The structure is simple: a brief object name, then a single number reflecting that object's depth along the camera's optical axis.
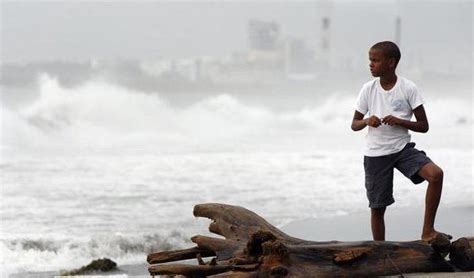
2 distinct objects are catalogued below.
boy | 9.80
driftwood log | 7.93
